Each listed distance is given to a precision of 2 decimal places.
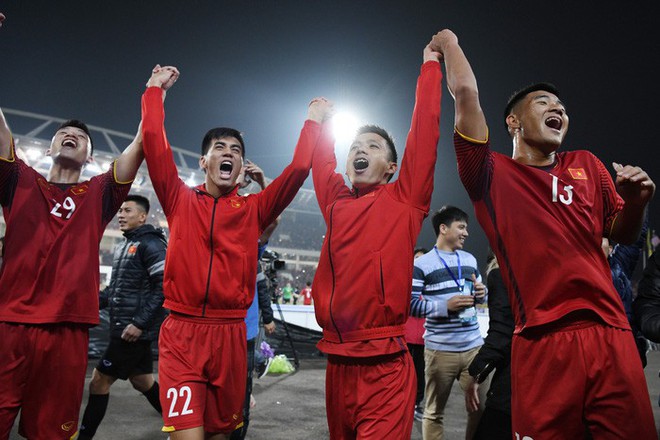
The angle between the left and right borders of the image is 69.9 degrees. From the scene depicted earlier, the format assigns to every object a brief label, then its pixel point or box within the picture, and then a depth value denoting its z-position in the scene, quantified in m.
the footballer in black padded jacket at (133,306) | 4.65
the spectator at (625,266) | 4.43
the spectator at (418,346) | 6.02
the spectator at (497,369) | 2.87
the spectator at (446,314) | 4.32
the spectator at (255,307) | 3.61
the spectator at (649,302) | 2.18
